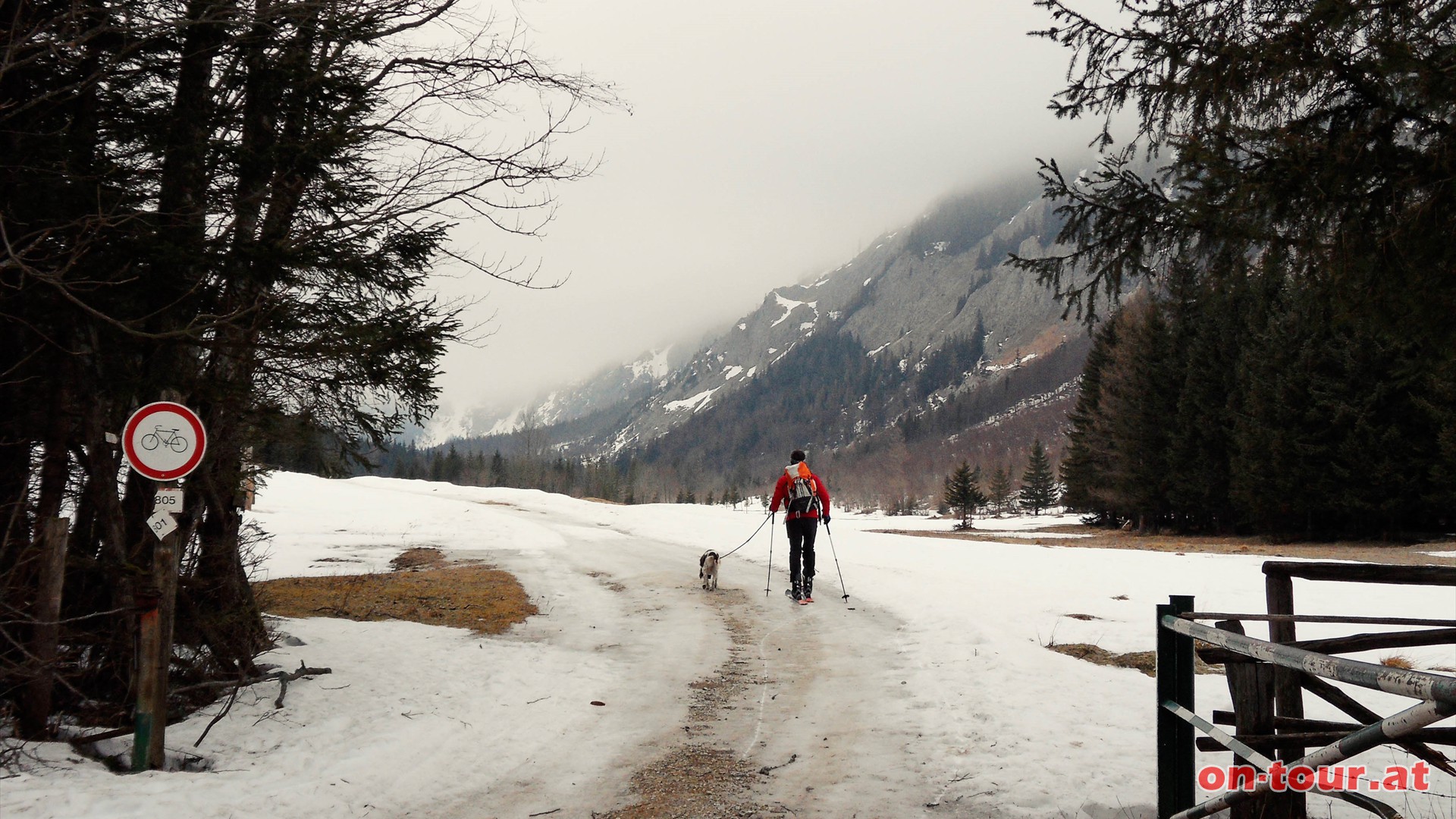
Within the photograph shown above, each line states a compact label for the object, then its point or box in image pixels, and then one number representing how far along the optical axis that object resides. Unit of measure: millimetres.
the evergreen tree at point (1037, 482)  77812
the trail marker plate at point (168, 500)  4812
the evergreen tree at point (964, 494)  58250
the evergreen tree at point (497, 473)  131750
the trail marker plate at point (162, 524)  4762
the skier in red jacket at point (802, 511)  12172
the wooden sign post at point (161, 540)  4672
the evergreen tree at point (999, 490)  84562
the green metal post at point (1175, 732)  3932
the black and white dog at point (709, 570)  13281
